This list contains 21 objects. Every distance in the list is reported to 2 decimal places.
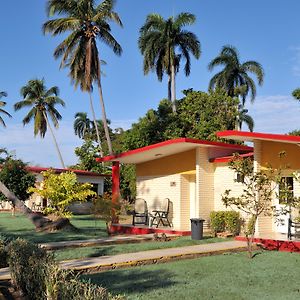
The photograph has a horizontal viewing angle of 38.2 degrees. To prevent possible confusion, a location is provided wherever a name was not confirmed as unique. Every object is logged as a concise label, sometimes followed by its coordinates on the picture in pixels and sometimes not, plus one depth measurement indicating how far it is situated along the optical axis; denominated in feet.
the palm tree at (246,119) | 120.47
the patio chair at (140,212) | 60.99
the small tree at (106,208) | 54.70
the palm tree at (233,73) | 122.71
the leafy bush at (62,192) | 61.31
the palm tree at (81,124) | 212.02
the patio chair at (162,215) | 57.06
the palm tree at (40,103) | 154.81
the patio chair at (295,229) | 41.07
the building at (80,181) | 107.87
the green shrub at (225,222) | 48.55
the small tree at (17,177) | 86.43
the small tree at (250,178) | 35.50
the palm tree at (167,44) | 114.32
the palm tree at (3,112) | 137.09
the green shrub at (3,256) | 31.34
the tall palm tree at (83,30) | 96.22
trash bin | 45.73
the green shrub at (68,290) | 15.72
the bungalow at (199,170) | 45.80
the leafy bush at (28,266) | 20.29
